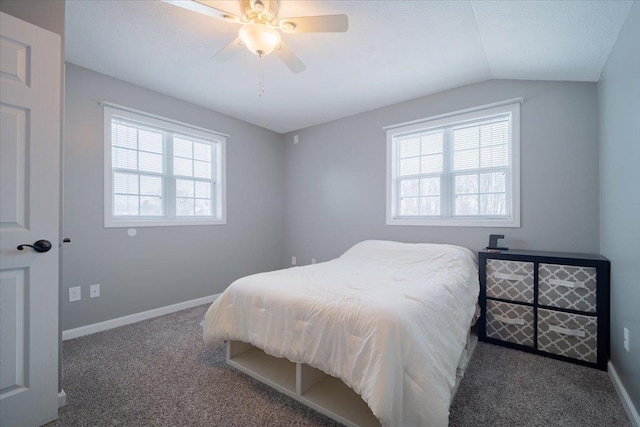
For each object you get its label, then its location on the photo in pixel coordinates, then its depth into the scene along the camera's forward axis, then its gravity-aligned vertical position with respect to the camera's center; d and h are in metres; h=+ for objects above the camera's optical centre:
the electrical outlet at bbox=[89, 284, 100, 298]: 2.69 -0.75
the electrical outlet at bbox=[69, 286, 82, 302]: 2.57 -0.74
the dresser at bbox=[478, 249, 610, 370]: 2.07 -0.72
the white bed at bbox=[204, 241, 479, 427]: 1.27 -0.63
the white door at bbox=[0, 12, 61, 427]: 1.37 -0.03
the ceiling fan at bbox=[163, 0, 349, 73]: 1.60 +1.11
